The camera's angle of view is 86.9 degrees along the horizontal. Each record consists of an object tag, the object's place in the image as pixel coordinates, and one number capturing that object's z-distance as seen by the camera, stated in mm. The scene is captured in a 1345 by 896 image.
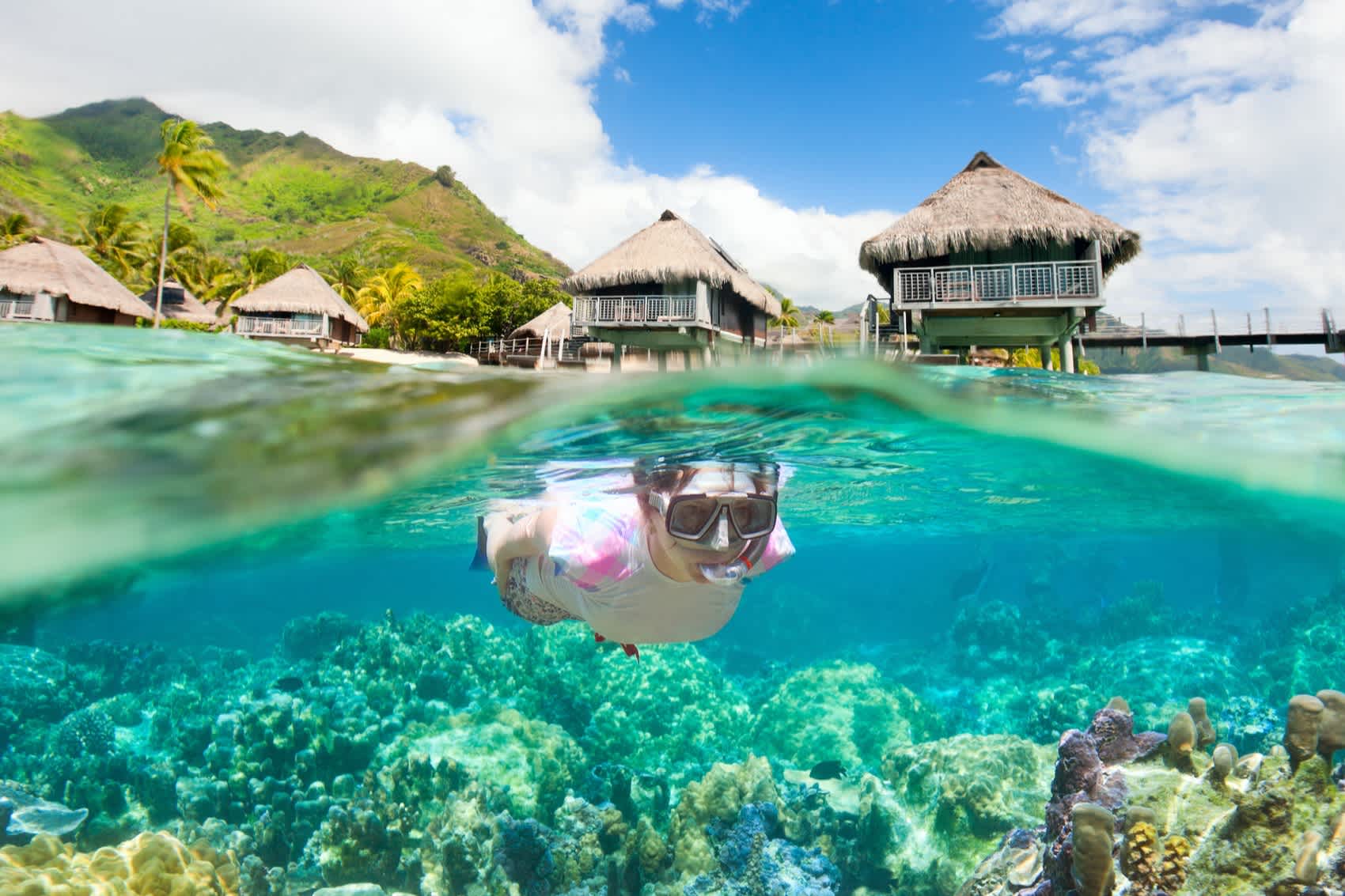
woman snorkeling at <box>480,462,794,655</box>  3973
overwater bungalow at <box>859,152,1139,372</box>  17500
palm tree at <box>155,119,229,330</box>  38500
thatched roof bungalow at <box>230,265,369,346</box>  34656
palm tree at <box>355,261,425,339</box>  54656
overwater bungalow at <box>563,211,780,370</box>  22141
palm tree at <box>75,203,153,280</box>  49219
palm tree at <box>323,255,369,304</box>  61156
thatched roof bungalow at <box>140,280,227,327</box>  45250
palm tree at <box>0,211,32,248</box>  45188
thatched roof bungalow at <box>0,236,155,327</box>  25344
